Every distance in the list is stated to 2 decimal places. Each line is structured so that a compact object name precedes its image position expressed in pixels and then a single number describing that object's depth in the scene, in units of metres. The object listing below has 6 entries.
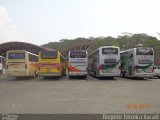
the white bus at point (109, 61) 12.45
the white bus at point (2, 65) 17.82
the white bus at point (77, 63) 12.80
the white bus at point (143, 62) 12.38
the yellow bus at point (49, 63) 12.32
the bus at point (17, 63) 12.07
